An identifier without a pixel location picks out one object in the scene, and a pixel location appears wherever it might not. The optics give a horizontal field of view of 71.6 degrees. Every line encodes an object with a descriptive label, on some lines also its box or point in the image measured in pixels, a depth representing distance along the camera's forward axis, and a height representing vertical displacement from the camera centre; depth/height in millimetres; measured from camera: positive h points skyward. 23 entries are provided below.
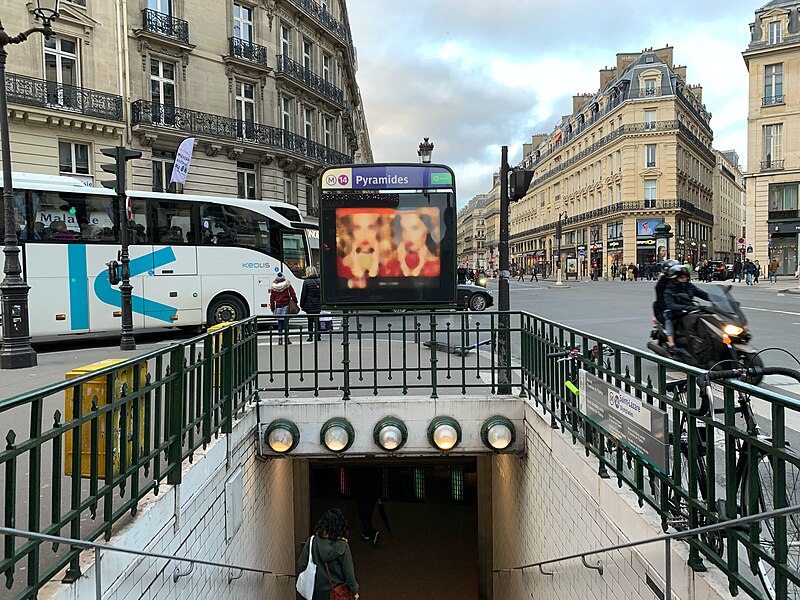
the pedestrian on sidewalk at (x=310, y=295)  12836 -339
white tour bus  12391 +745
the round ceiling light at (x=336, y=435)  6711 -1880
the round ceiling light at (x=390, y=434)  6699 -1886
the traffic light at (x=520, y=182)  7828 +1339
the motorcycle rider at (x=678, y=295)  7344 -305
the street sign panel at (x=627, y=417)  3387 -1009
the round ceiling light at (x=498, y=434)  6727 -1909
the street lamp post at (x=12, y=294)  9367 -127
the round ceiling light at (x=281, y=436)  6645 -1866
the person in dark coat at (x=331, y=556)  5855 -2948
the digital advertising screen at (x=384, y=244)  8039 +512
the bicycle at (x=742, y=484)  2625 -1116
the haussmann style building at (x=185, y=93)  21562 +8621
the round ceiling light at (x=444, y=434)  6723 -1898
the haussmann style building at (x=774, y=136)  39750 +9860
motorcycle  6520 -734
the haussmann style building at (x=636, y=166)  55750 +11888
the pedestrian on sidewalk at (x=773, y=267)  38219 +274
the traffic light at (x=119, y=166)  11148 +2415
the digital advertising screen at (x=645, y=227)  55719 +4712
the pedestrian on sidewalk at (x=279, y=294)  12375 -293
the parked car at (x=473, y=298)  19719 -740
